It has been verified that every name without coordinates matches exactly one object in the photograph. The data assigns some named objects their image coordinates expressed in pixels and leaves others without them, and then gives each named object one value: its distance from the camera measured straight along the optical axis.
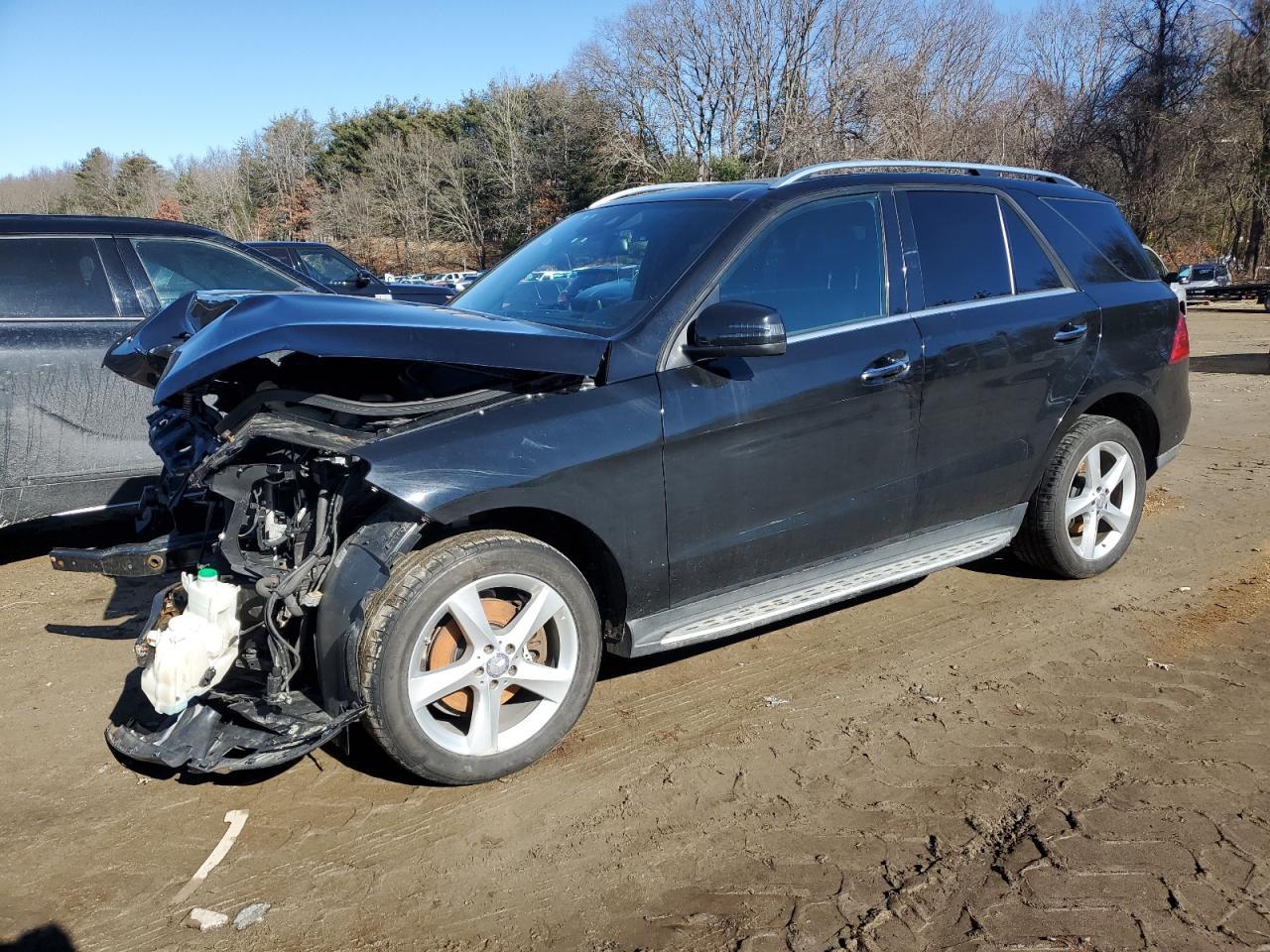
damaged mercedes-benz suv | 2.91
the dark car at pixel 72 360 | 5.00
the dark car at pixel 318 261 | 13.16
